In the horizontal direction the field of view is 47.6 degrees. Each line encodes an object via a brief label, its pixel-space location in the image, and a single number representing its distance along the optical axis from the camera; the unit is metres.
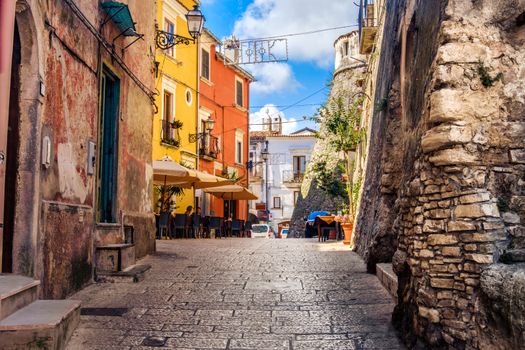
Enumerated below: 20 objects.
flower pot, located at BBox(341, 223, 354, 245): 14.70
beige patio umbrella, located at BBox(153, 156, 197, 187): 16.64
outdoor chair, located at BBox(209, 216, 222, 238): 21.13
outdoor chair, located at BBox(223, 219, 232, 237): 24.35
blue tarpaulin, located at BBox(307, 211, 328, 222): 24.38
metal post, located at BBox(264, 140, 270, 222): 54.06
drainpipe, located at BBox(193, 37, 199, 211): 26.56
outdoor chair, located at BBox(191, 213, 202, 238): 19.91
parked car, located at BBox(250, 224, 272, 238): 36.22
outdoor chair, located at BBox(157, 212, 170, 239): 17.91
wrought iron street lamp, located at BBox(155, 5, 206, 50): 12.20
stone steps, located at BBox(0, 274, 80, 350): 3.80
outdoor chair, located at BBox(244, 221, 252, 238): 25.62
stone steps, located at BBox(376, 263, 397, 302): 6.45
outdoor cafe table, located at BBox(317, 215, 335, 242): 18.86
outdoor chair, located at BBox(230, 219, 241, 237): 24.02
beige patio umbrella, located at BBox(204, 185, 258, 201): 23.62
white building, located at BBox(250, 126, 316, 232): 55.12
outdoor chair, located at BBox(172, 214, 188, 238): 18.95
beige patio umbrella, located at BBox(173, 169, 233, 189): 18.52
